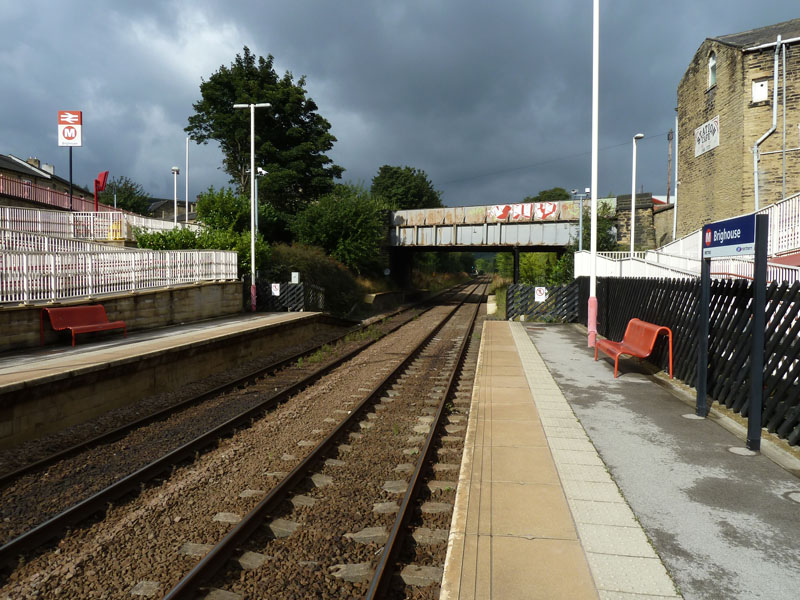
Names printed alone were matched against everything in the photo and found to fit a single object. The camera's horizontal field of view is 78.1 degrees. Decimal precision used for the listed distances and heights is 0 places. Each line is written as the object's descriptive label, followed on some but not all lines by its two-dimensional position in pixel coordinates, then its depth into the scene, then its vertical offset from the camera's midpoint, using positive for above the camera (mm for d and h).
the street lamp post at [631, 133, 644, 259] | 25052 +6190
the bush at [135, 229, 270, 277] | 20906 +1742
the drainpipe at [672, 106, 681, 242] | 30603 +3712
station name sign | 5262 +496
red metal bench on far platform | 11086 -886
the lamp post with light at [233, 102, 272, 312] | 20844 +2024
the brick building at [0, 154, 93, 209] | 24203 +9506
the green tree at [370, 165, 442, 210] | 75562 +14603
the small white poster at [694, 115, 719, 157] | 25105 +7610
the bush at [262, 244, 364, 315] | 25781 +460
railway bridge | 33688 +3875
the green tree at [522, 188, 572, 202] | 93650 +16614
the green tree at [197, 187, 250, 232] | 26594 +3830
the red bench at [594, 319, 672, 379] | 8367 -1120
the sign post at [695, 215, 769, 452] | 4996 +233
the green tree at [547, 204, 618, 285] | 28062 +2488
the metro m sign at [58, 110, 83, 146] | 27328 +8618
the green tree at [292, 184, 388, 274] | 33844 +3658
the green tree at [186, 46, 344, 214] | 39031 +12495
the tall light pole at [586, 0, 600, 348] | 12641 +2620
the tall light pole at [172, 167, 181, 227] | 37809 +8279
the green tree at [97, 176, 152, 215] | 59719 +10521
